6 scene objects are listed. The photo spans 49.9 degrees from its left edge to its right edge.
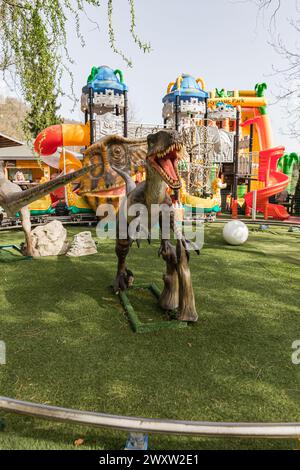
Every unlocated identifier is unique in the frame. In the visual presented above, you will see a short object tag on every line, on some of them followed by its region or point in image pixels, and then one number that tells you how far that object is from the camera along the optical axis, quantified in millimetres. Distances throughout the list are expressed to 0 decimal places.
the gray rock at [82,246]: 6934
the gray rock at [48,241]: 6875
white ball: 7820
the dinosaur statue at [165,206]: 3289
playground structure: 11688
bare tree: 8388
